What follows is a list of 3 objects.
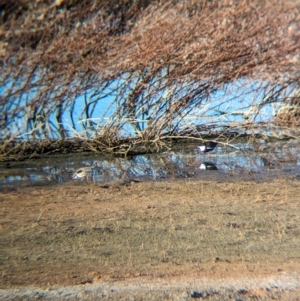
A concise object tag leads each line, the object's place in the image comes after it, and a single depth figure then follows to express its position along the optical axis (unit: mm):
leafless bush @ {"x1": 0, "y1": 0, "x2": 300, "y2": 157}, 20312
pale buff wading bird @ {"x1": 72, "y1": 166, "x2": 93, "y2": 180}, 17866
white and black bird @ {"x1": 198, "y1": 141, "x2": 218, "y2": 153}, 21759
